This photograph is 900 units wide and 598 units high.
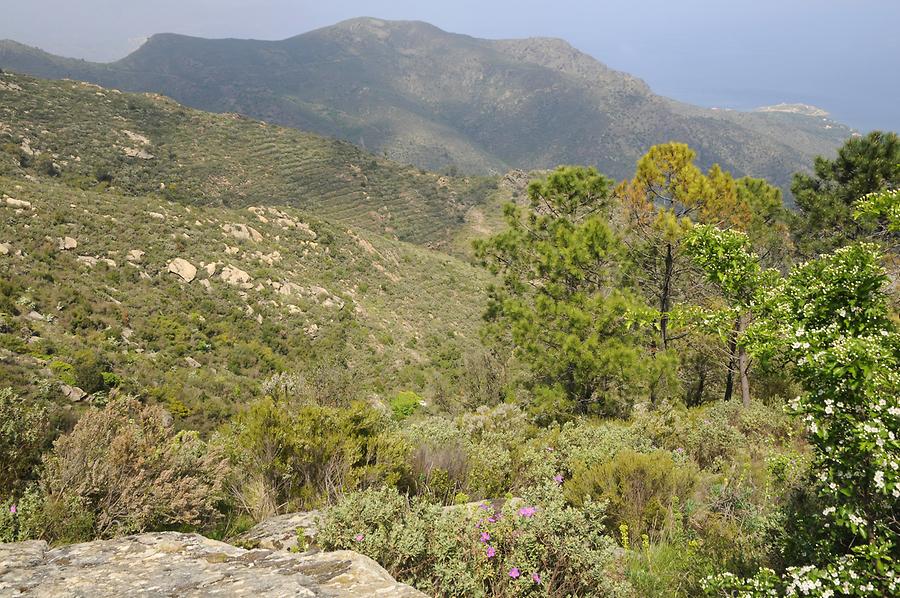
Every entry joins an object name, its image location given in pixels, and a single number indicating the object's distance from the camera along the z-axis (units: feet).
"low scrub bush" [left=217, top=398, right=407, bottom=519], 14.98
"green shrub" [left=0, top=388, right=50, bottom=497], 13.75
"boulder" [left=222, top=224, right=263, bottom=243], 99.90
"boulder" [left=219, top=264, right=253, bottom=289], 83.25
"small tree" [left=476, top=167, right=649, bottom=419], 34.63
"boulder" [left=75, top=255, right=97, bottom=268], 65.31
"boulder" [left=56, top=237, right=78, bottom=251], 66.20
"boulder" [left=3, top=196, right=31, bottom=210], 68.54
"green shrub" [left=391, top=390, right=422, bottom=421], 67.52
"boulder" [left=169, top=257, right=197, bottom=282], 76.74
